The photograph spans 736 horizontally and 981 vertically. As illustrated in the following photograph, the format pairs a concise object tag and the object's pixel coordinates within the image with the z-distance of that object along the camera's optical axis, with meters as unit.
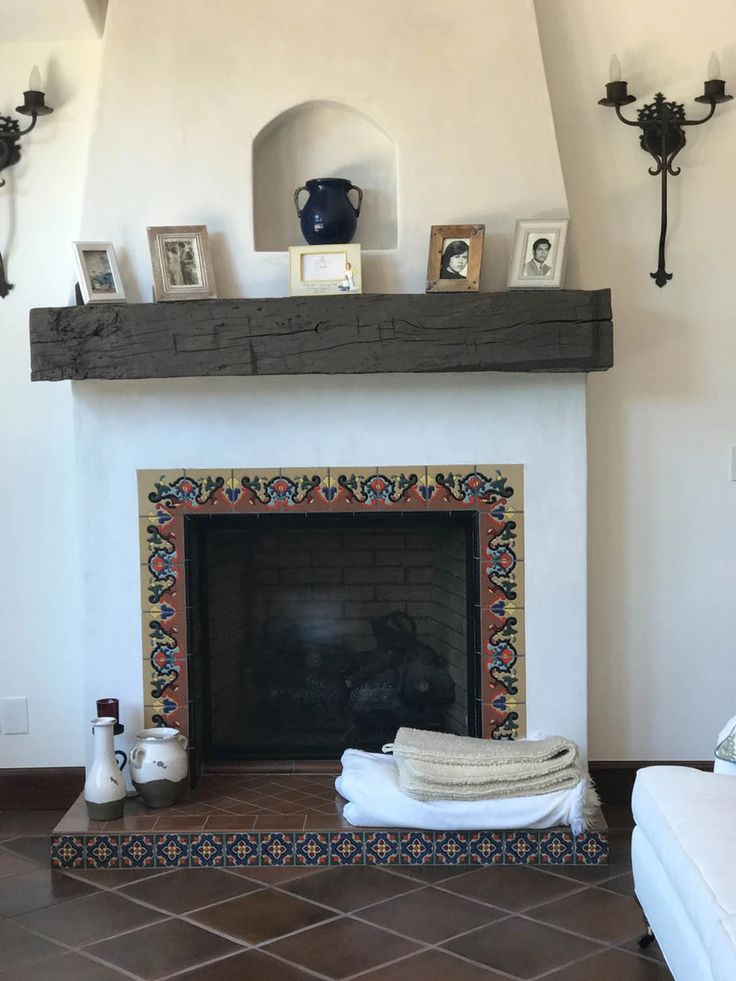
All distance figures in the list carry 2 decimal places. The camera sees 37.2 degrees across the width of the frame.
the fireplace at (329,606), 3.15
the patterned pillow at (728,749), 2.41
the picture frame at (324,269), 3.01
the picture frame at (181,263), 3.02
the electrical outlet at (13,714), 3.44
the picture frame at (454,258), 3.02
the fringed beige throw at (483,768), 2.87
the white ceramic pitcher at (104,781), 2.95
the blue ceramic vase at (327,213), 3.09
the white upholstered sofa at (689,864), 1.74
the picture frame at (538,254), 3.01
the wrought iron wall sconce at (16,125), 3.21
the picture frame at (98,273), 3.02
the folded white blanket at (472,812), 2.87
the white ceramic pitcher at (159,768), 3.01
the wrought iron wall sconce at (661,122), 3.19
